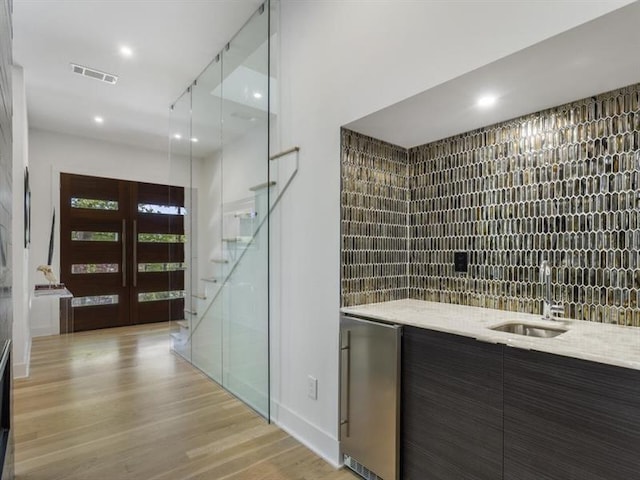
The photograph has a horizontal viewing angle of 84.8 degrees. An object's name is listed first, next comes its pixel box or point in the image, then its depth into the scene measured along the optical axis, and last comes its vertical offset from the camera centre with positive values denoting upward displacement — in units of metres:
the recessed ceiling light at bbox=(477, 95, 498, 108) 1.78 +0.72
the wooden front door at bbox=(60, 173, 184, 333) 5.64 -0.18
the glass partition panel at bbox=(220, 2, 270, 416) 2.85 +0.25
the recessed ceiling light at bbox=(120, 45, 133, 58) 3.27 +1.78
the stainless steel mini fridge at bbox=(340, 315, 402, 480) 1.83 -0.88
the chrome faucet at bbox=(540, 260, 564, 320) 1.83 -0.32
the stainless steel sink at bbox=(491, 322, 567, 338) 1.69 -0.45
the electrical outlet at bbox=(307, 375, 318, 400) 2.33 -1.00
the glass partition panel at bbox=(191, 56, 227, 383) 3.50 +0.19
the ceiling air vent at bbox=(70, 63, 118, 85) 3.62 +1.76
